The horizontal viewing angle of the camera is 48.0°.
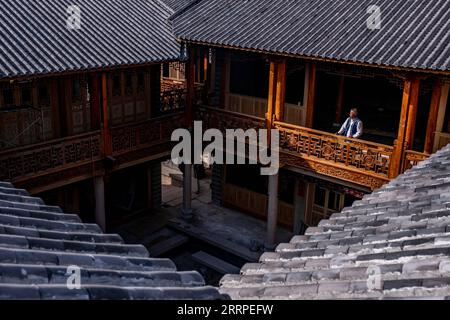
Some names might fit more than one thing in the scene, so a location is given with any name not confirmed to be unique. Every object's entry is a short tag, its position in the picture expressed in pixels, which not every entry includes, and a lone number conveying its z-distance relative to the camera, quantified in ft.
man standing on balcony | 42.27
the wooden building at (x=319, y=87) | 38.65
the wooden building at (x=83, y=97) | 39.60
